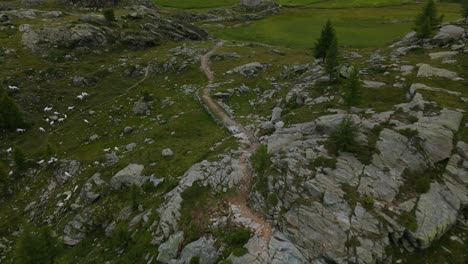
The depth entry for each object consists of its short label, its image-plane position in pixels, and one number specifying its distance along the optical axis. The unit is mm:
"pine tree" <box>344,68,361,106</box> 42531
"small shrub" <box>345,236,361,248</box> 27875
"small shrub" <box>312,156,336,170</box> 33816
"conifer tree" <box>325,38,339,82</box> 51000
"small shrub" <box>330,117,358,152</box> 34219
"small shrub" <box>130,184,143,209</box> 37281
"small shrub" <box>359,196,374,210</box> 30180
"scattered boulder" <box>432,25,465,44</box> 60094
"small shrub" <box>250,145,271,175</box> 35406
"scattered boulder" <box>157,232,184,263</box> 30359
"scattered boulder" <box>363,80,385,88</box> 48594
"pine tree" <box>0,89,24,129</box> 55906
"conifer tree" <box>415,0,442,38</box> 61156
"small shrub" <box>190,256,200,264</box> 29156
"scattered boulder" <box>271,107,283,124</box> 46712
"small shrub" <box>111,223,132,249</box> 33797
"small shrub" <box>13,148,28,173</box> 47938
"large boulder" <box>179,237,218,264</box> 29203
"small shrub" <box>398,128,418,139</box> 36125
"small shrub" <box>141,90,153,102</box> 63409
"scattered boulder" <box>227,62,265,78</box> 69250
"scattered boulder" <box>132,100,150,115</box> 60144
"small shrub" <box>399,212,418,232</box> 28906
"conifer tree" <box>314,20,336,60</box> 63116
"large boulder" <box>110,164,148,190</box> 41031
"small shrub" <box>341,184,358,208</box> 30609
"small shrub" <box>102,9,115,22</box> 95438
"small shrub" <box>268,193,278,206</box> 32281
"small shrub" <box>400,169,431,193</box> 31578
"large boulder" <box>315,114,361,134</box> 39125
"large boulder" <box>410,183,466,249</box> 28672
